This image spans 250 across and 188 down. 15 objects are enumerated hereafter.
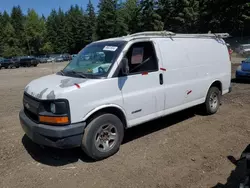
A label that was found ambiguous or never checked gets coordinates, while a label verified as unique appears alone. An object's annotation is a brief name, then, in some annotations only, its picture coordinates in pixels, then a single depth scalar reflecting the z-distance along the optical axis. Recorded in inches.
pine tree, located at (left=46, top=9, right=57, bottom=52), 2469.2
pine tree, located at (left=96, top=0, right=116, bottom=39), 2042.6
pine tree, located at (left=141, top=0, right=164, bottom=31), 1542.7
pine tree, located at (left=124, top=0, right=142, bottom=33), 1857.7
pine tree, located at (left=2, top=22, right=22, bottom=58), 2264.1
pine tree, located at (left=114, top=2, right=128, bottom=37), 2014.6
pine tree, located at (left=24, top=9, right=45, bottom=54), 2466.4
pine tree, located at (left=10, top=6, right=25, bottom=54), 2436.8
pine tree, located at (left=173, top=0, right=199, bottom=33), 1458.0
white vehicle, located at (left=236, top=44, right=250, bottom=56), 856.3
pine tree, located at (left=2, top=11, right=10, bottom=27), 2572.8
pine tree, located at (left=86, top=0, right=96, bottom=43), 2225.7
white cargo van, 115.6
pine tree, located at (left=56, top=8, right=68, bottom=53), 2397.9
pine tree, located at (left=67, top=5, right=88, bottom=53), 2281.5
